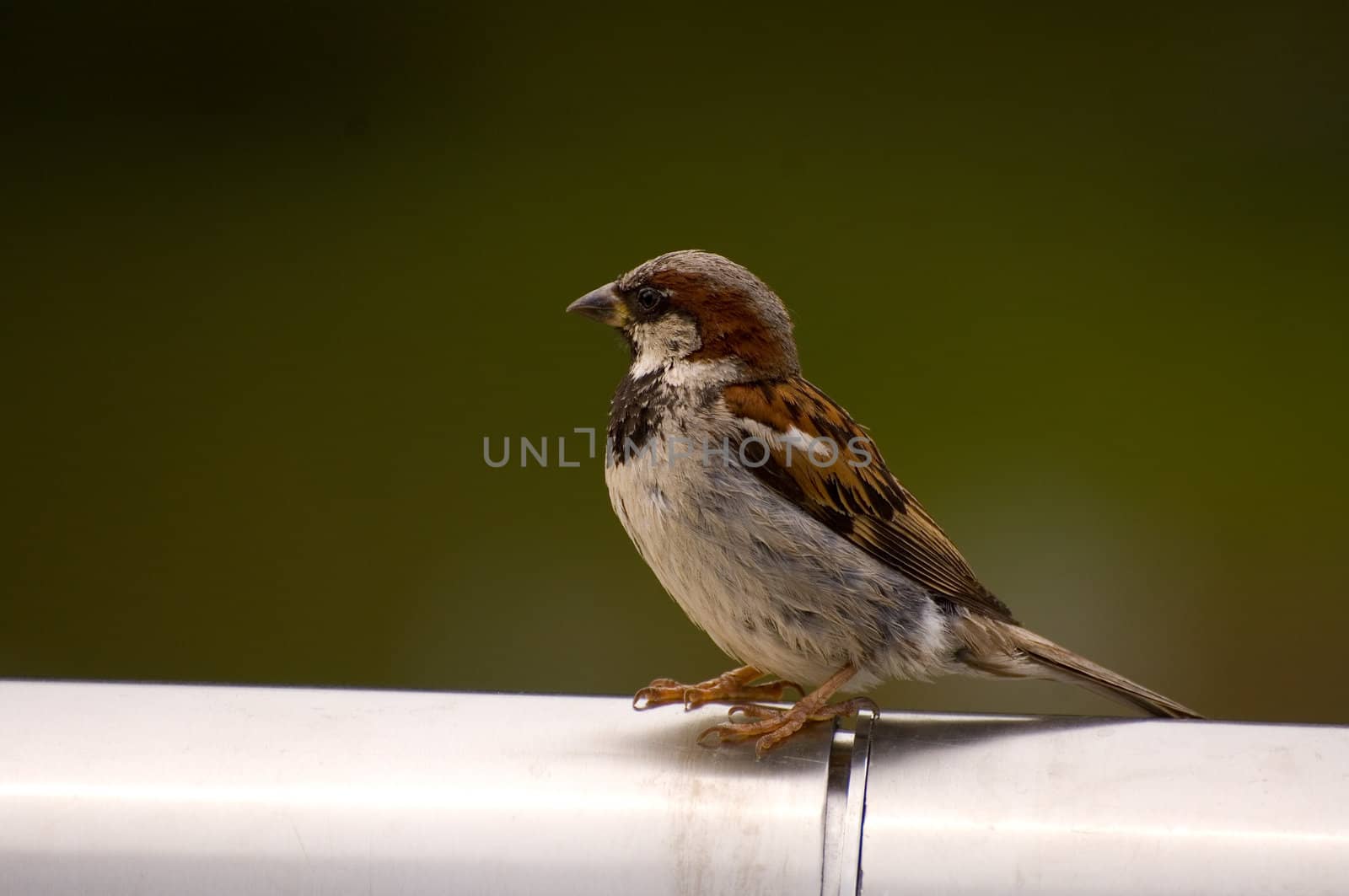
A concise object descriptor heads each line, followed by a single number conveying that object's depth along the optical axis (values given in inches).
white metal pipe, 161.9
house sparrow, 164.5
